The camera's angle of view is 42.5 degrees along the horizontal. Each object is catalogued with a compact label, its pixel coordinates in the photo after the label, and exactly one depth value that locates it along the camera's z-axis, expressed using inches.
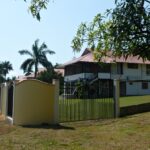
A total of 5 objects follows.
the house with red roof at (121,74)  969.4
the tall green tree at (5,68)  1749.1
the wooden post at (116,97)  359.7
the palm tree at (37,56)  1265.0
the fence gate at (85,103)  350.3
